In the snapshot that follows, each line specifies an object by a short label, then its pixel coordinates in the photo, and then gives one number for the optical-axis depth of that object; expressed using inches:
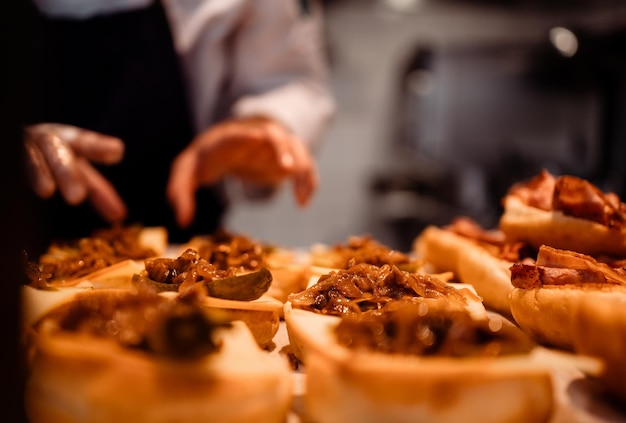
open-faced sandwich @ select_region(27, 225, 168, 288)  23.0
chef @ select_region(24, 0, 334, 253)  38.7
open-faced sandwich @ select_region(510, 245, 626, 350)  20.1
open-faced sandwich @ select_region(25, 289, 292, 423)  16.3
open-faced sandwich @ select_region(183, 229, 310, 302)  24.2
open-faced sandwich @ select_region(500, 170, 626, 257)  22.7
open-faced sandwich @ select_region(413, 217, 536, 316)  23.9
